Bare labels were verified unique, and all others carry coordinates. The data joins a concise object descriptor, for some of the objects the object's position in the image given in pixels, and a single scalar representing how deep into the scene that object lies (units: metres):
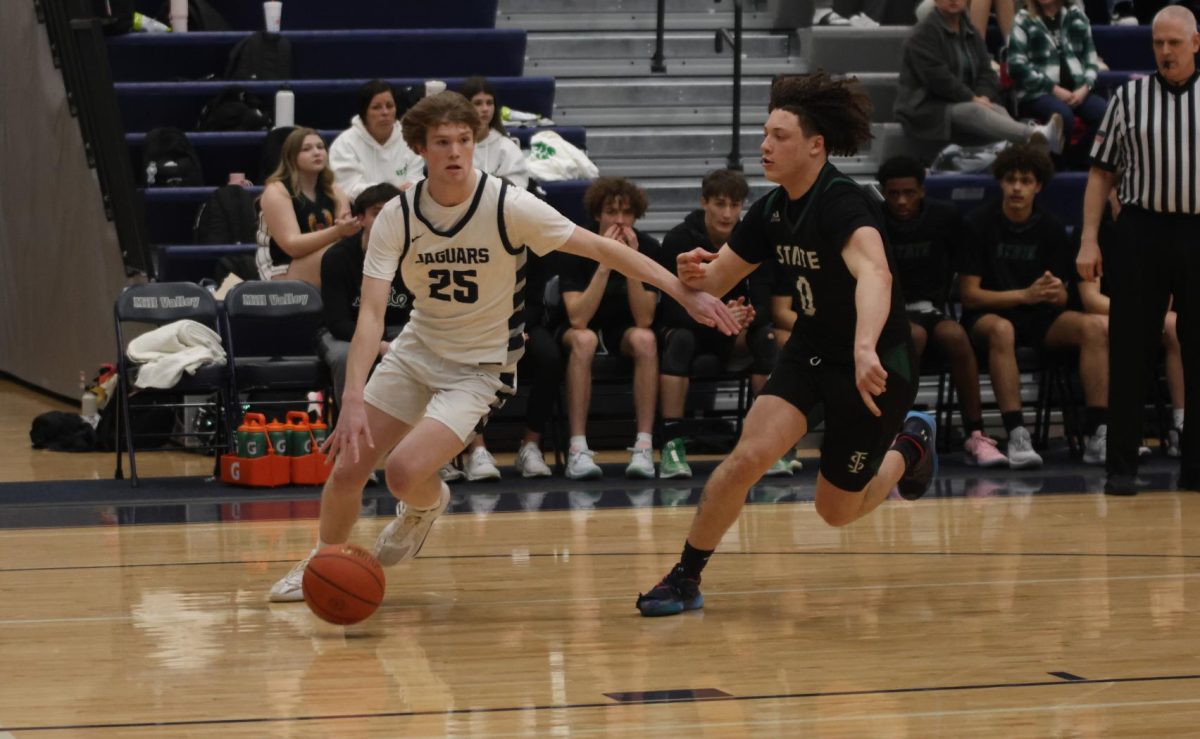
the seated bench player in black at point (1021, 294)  18.39
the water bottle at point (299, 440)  17.44
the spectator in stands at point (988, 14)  23.87
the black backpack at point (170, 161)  21.45
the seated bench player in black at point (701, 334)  17.66
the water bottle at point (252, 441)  17.30
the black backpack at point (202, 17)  24.34
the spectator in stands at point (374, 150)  19.97
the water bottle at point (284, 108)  22.02
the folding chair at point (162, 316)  17.72
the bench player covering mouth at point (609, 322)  17.55
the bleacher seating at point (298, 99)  22.50
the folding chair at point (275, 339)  18.17
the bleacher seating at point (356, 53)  23.28
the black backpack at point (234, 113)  22.14
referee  16.11
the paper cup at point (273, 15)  22.87
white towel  17.62
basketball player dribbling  11.20
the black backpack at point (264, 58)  22.81
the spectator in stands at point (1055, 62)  22.37
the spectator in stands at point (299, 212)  18.75
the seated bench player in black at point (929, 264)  18.53
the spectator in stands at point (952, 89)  21.86
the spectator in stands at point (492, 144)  19.47
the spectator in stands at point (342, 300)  17.25
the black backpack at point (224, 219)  20.67
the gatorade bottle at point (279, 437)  17.33
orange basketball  10.66
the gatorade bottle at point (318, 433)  17.52
